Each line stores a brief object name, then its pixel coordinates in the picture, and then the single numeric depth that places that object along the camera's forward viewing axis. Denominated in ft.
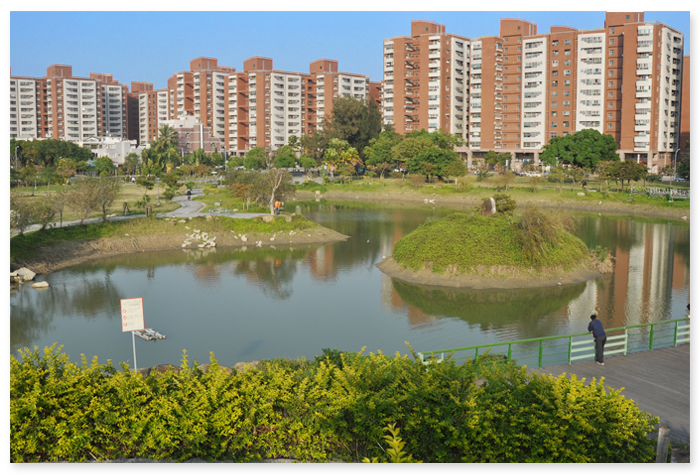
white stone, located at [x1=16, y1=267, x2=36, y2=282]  80.59
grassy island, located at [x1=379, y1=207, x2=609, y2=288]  79.56
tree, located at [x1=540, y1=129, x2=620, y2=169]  230.27
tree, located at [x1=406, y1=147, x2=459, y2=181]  222.69
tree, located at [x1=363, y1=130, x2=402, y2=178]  256.52
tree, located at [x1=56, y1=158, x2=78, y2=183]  230.56
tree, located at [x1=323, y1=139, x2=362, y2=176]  254.47
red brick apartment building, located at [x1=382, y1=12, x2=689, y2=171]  248.73
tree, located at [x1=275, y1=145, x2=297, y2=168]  288.71
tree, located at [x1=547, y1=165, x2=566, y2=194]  201.46
